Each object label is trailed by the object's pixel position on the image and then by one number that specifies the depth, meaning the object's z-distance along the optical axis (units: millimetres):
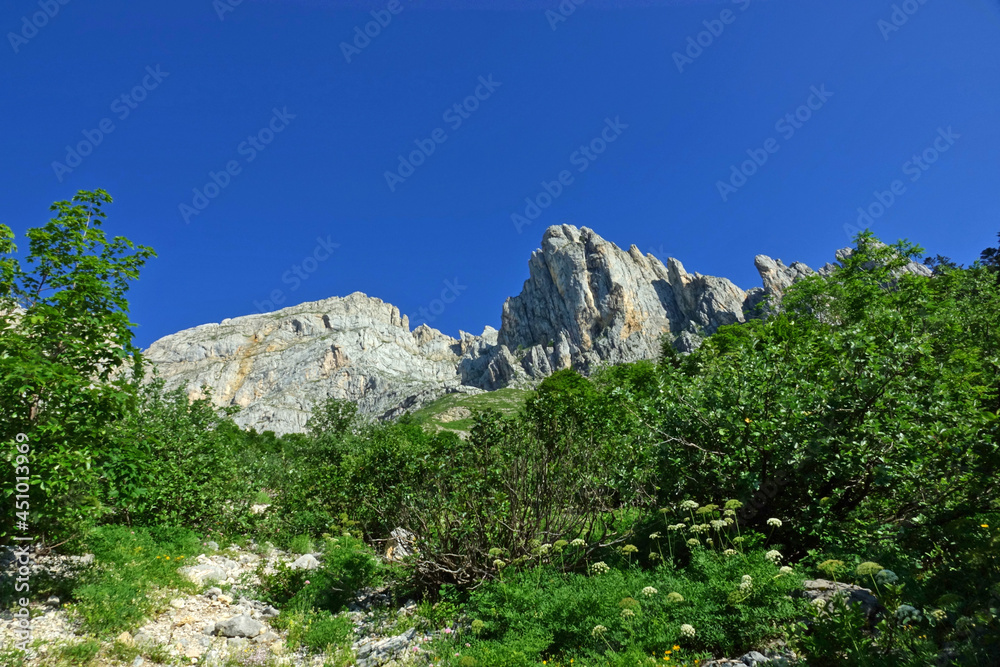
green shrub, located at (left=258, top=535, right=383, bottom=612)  8867
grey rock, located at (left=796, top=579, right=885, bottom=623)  4867
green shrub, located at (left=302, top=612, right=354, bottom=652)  7277
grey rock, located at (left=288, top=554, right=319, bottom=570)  10305
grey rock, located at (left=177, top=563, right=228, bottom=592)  9486
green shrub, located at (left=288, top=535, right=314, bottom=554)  12570
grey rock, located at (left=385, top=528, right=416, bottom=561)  9015
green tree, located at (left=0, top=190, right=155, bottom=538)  6273
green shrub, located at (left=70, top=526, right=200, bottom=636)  7004
